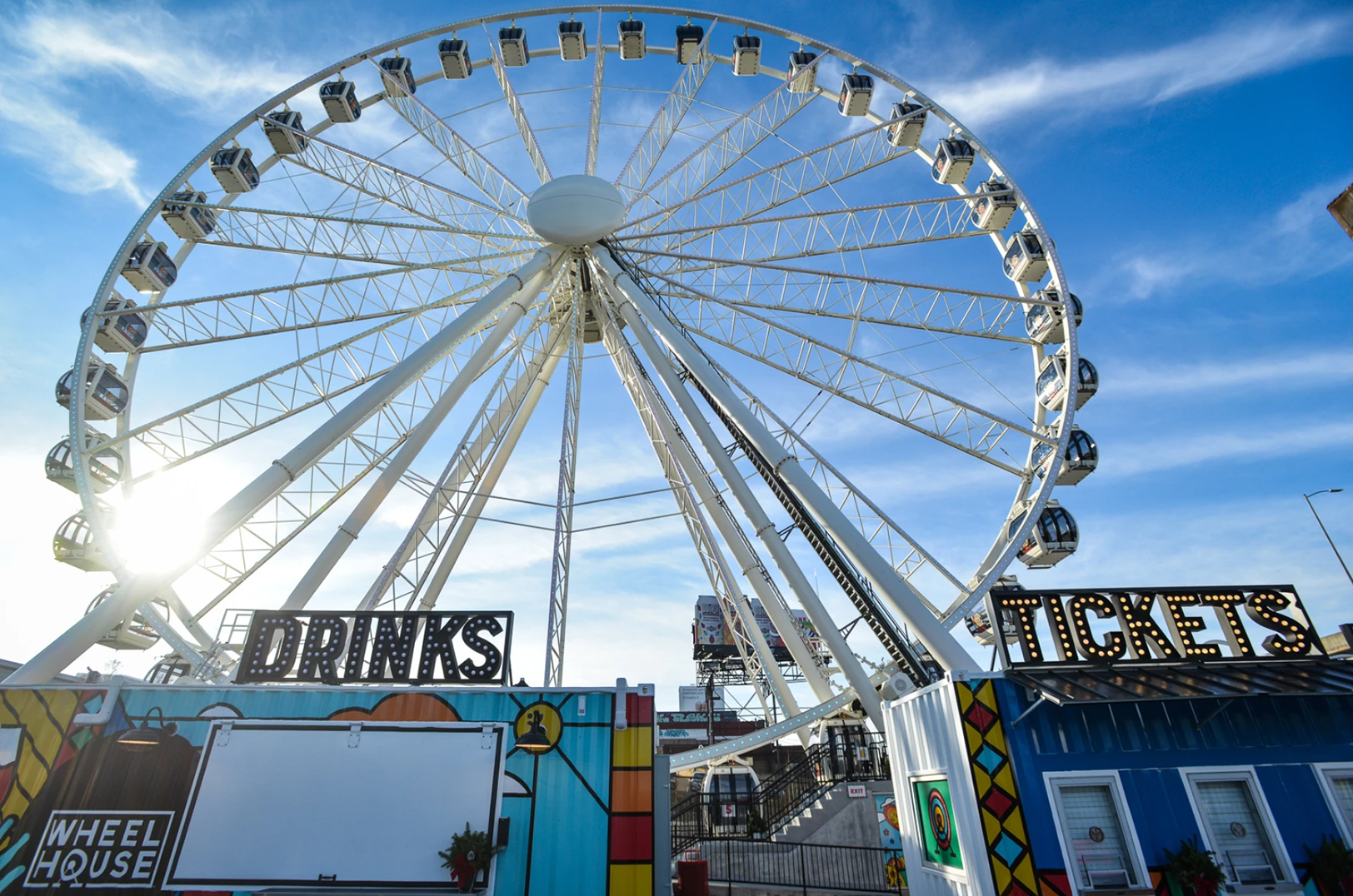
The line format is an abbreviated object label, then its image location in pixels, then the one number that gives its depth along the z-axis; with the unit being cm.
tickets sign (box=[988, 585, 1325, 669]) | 1111
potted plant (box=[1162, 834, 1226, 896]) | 873
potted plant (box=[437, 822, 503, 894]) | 852
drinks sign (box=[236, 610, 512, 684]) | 1162
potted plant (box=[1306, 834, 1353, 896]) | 885
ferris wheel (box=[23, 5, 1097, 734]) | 1523
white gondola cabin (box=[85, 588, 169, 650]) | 1719
